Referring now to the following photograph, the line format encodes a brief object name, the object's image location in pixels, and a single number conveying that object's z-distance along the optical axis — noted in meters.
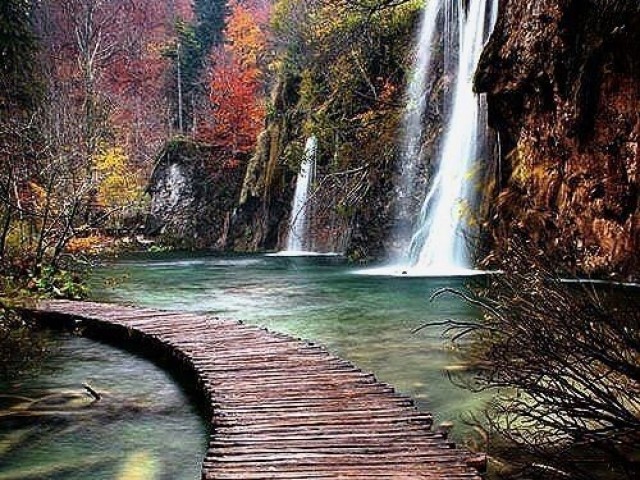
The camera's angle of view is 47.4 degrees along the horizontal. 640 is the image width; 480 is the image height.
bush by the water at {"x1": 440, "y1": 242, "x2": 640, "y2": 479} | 3.47
